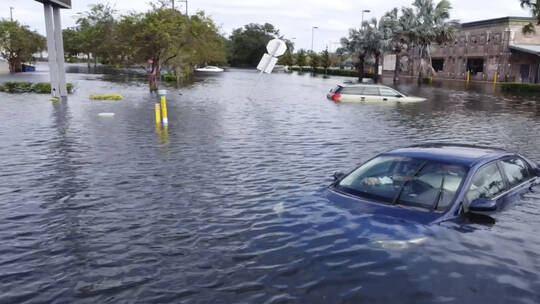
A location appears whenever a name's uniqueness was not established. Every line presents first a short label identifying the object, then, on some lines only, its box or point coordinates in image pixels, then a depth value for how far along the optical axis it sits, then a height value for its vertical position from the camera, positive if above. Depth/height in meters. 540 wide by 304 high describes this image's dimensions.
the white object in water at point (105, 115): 20.00 -1.96
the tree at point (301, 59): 121.28 +2.26
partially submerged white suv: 27.73 -1.53
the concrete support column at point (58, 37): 26.87 +1.81
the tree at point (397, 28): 61.06 +5.31
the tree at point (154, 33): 31.77 +2.39
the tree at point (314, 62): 104.38 +1.39
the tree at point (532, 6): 38.50 +5.02
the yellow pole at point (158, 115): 17.81 -1.76
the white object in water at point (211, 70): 91.96 -0.33
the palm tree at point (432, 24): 59.53 +5.57
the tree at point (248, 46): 147.88 +6.82
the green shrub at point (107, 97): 27.76 -1.68
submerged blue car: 6.35 -1.70
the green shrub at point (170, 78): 52.16 -1.06
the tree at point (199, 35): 34.40 +2.55
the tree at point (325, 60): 94.70 +1.73
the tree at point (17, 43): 65.82 +3.66
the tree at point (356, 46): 71.81 +3.47
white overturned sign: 23.92 +0.73
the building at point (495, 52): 58.98 +2.10
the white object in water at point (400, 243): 5.82 -2.17
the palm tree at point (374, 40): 67.81 +4.13
